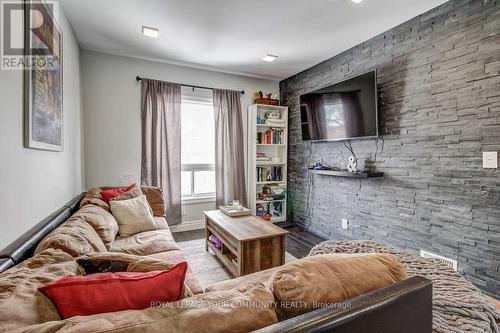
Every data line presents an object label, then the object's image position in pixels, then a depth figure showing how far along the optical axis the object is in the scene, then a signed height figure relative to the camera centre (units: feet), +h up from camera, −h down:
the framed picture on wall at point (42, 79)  4.45 +1.90
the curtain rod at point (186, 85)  11.02 +4.03
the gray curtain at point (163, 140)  11.17 +1.23
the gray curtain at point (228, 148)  12.60 +0.94
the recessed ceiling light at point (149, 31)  8.36 +4.81
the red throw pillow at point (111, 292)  2.39 -1.30
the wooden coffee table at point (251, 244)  6.89 -2.39
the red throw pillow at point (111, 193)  8.12 -0.92
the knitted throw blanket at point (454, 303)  3.01 -1.90
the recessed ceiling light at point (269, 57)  10.76 +4.93
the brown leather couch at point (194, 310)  2.04 -1.38
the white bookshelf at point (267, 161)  13.17 +0.24
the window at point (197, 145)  12.25 +1.10
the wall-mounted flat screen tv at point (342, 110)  8.70 +2.27
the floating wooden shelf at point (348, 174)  8.72 -0.35
